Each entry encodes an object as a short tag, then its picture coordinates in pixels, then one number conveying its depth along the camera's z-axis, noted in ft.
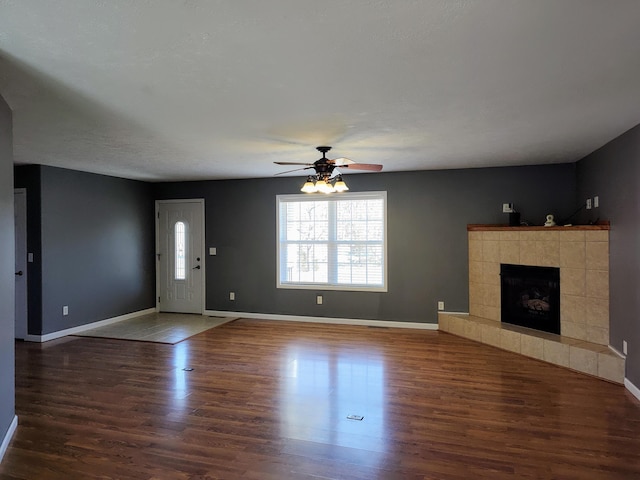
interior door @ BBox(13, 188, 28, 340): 18.49
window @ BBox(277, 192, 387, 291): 21.57
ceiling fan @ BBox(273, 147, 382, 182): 13.70
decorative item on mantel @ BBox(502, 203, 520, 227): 18.81
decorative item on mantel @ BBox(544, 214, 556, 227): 17.40
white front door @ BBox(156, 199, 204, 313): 24.39
